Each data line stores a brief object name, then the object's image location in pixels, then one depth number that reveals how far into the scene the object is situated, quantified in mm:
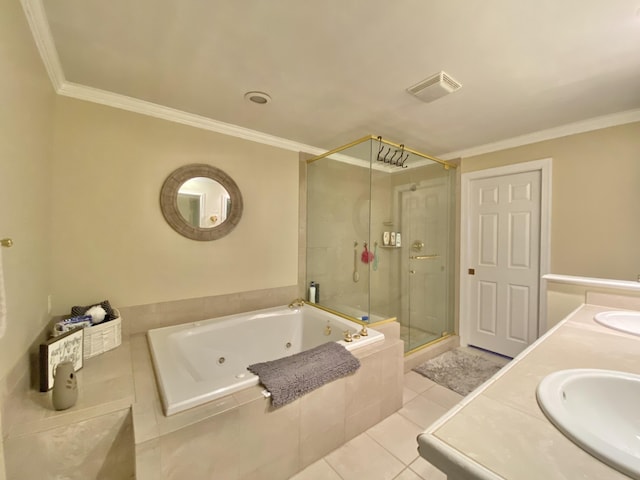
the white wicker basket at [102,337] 1706
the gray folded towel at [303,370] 1436
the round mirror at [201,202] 2201
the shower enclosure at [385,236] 2936
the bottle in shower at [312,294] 2980
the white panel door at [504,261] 2760
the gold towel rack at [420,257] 3326
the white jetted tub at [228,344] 1378
